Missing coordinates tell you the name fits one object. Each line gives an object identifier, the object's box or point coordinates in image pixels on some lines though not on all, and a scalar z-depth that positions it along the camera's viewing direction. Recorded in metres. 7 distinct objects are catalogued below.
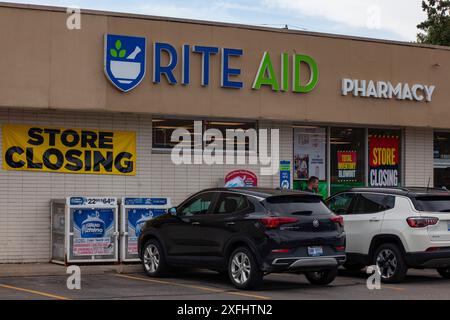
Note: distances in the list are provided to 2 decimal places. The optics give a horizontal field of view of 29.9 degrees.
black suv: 13.76
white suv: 15.11
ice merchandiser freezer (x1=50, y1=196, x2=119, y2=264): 17.20
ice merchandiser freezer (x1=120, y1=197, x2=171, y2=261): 17.73
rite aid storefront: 17.53
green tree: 39.28
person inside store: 19.22
